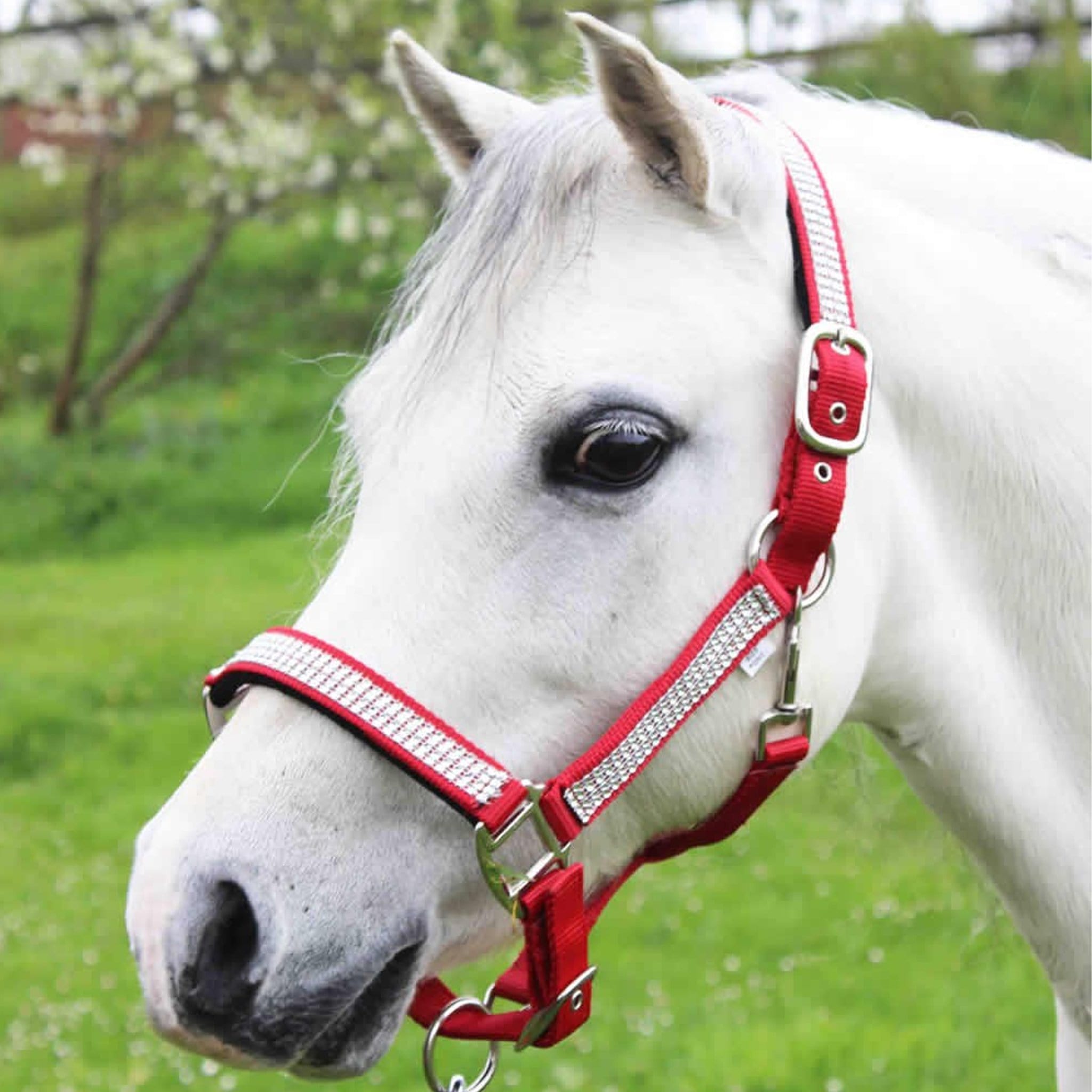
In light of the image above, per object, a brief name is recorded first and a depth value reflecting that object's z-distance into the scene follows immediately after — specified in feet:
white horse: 3.68
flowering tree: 16.00
